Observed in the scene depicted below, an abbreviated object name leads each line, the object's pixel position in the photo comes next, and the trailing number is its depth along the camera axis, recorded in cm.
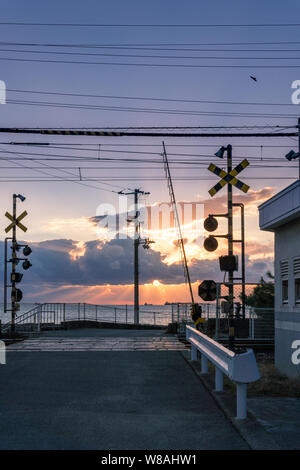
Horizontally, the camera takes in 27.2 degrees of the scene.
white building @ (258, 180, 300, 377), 1605
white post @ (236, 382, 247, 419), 863
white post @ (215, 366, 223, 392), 1131
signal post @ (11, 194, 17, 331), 3122
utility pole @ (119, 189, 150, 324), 5203
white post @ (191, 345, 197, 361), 1666
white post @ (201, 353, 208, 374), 1388
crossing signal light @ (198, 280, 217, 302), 1777
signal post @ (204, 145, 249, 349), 1605
